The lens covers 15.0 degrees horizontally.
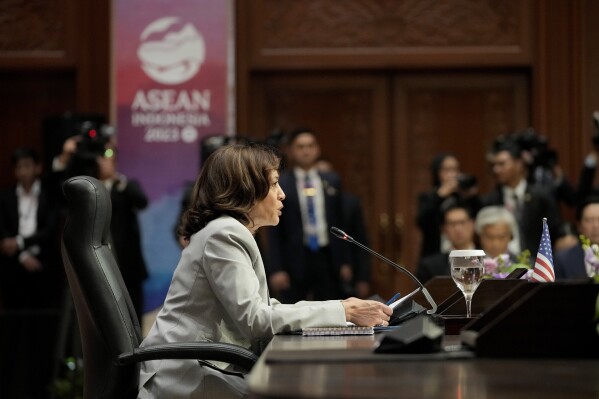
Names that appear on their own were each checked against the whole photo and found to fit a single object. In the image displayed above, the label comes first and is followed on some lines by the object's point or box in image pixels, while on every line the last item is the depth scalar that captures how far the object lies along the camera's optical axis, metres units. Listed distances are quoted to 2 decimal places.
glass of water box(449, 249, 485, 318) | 5.52
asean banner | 15.32
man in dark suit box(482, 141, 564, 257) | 12.40
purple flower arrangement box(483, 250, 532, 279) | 6.78
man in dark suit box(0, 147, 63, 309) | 14.78
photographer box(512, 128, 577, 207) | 13.21
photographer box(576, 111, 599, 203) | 12.93
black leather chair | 5.23
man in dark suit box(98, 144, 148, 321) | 13.14
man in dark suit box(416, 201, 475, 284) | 11.44
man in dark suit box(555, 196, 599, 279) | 9.58
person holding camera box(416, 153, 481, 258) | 13.13
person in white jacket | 5.29
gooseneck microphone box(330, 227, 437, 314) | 5.75
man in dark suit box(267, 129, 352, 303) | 13.60
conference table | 3.28
